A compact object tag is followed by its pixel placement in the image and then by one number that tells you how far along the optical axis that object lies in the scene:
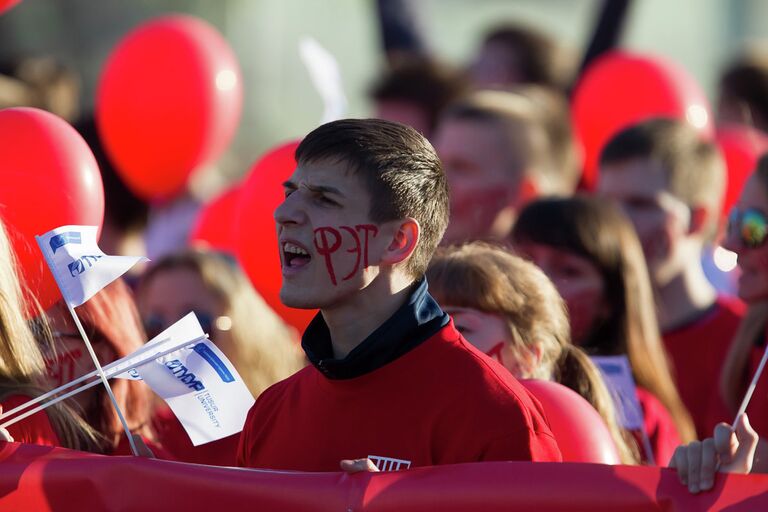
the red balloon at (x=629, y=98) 14.30
